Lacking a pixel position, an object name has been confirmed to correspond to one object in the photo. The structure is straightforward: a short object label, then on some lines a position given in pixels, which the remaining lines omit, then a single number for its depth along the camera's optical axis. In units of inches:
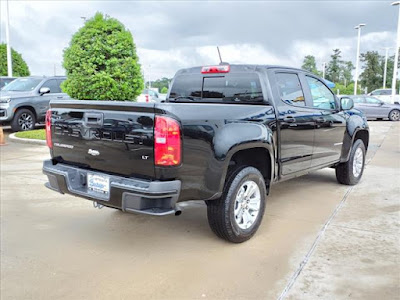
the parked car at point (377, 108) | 783.1
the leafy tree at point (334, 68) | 2847.0
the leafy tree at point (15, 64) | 1022.4
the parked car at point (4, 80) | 596.4
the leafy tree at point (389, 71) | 2405.9
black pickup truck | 124.6
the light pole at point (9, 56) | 821.2
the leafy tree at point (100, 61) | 376.8
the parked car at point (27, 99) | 465.1
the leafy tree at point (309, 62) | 3135.3
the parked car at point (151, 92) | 896.3
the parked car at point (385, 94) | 1049.2
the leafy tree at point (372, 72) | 2281.0
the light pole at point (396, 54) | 967.6
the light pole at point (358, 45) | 1335.8
